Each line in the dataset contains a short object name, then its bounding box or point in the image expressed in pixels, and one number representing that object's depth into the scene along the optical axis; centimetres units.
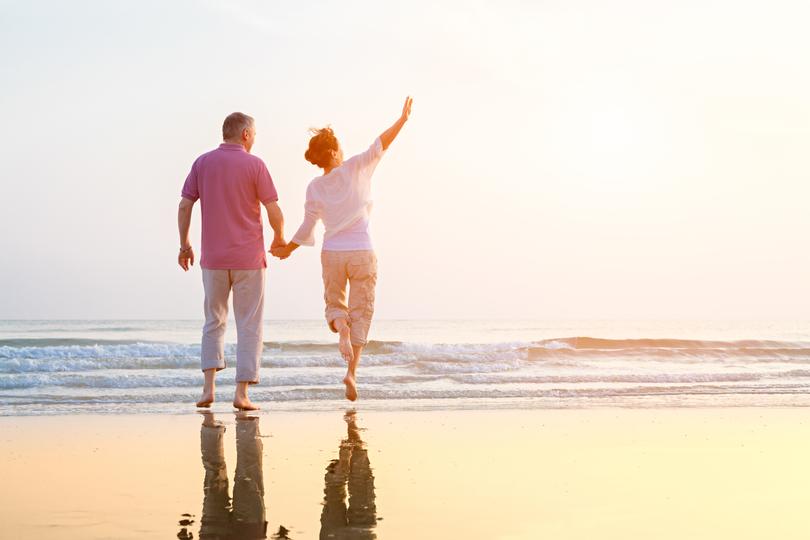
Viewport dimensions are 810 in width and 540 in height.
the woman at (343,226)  664
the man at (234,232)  625
